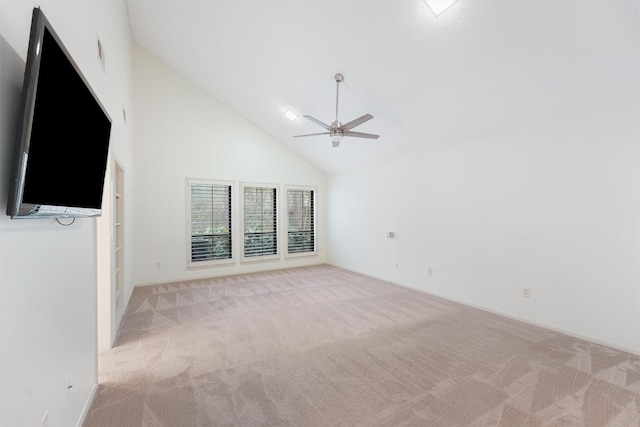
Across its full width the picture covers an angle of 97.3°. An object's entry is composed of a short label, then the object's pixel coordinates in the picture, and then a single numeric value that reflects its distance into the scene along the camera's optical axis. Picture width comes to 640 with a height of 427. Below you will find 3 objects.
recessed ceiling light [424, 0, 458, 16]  2.55
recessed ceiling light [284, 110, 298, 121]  5.35
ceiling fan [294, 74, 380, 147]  3.66
